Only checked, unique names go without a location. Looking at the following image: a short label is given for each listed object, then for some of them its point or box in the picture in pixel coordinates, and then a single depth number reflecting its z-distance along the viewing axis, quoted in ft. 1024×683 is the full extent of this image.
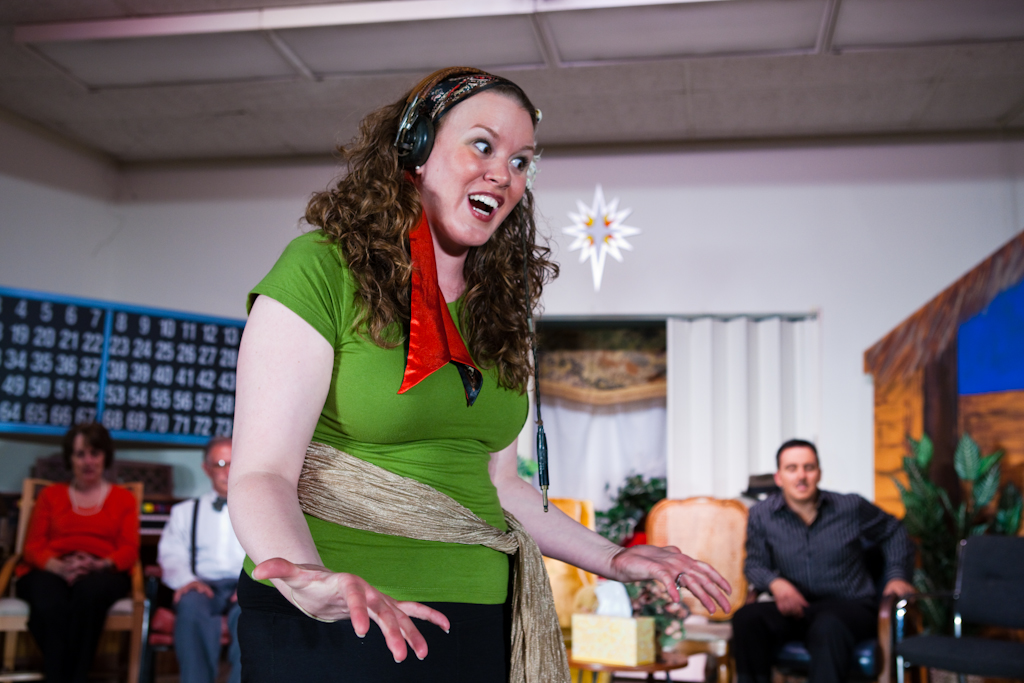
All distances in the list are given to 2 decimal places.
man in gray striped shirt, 11.56
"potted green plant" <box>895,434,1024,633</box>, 12.13
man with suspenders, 12.28
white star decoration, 17.70
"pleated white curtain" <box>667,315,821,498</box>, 17.65
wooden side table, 10.29
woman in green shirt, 2.78
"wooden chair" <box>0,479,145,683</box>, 12.64
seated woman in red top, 12.62
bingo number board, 15.56
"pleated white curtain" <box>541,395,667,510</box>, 21.38
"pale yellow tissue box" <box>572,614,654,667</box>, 10.36
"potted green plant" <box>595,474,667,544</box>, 19.36
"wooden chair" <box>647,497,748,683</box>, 14.58
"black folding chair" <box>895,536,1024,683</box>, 10.07
